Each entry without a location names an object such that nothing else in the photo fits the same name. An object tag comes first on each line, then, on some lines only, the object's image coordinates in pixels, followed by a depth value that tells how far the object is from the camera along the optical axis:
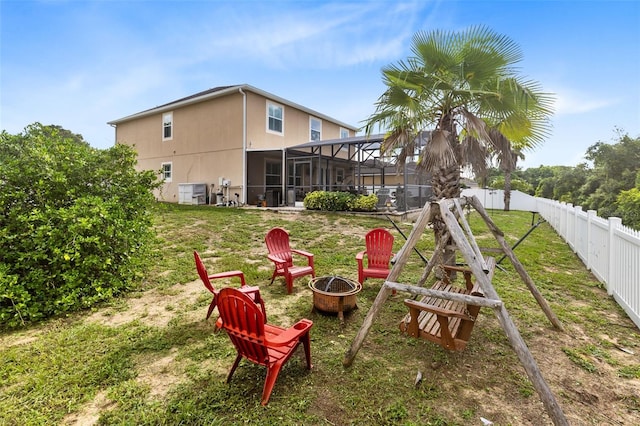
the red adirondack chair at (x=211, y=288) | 3.45
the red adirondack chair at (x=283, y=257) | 4.62
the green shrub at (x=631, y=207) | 11.49
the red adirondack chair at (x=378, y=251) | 4.80
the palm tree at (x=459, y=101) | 4.36
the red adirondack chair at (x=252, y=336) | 2.17
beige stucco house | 15.30
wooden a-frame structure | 2.08
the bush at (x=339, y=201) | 12.55
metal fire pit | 3.66
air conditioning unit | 16.41
